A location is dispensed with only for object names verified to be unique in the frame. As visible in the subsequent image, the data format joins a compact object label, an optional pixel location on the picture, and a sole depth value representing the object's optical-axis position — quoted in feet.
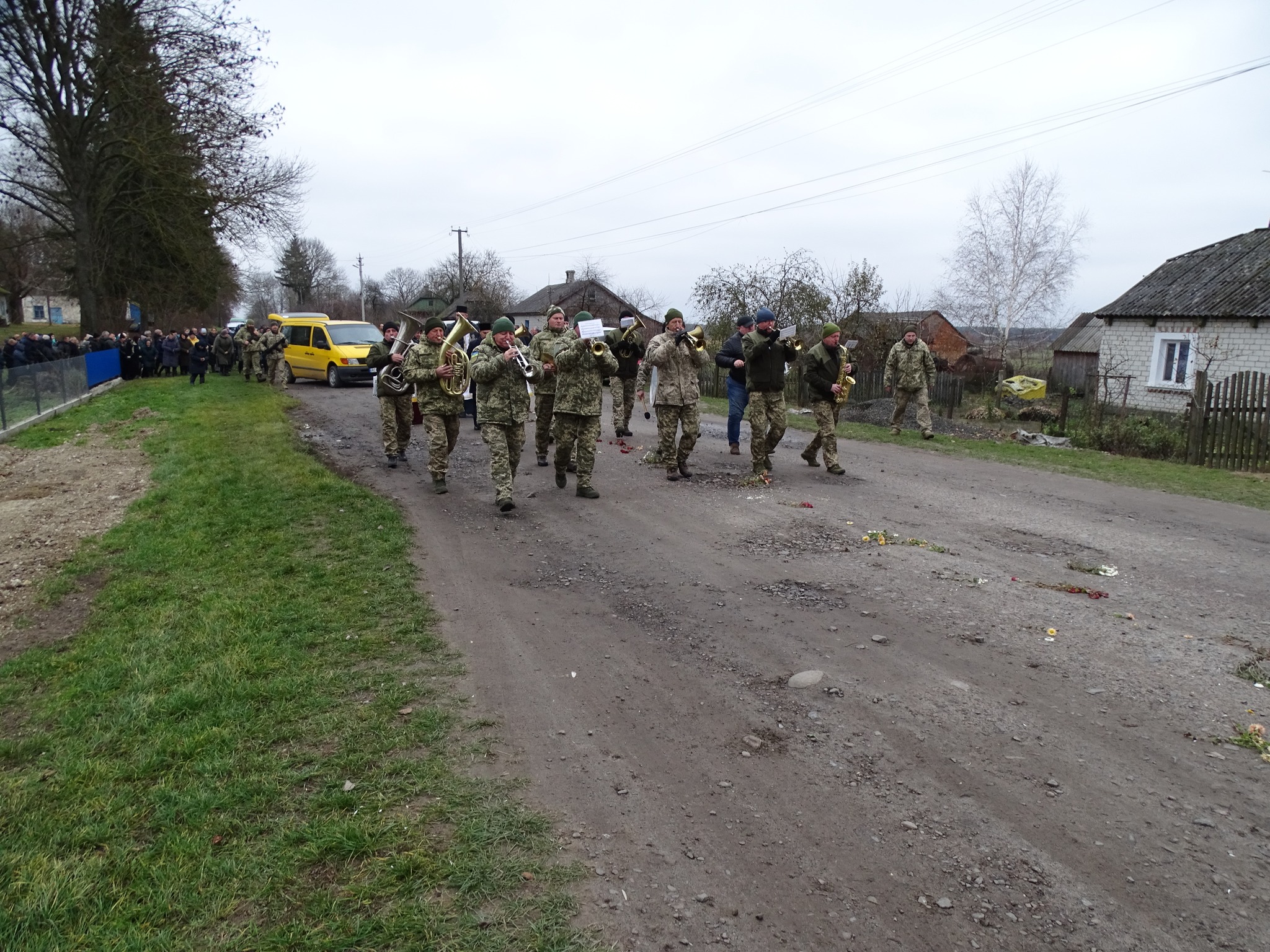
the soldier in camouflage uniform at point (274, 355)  83.56
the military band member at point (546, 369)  33.14
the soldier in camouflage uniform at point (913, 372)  47.80
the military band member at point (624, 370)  41.45
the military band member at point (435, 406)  32.83
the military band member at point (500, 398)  29.27
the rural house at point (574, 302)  189.18
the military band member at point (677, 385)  34.35
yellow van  78.59
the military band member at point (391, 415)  37.60
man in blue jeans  38.63
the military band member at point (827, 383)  35.24
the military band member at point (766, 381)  33.63
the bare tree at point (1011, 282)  118.32
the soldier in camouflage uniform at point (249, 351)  86.02
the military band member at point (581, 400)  30.66
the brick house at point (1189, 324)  72.54
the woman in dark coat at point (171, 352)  88.22
